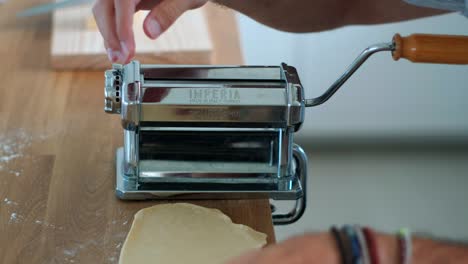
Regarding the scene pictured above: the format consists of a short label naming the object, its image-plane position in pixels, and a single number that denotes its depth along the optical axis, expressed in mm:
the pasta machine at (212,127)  1134
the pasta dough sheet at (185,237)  1103
